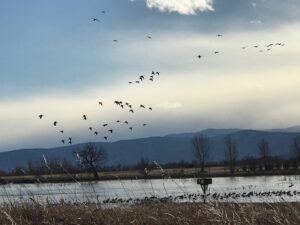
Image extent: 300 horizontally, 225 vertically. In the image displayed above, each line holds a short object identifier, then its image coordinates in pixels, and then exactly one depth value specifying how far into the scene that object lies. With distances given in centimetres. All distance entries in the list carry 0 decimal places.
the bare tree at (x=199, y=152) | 19162
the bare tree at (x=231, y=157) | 18475
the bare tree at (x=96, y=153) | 16675
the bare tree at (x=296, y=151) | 15890
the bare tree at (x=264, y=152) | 16350
